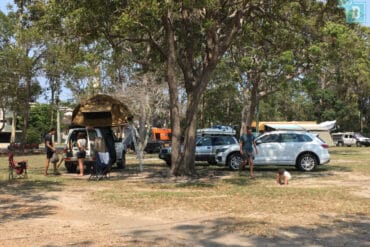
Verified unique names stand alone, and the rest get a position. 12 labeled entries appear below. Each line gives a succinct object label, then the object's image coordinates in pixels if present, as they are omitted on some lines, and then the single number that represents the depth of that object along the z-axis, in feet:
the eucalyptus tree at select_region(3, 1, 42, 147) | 117.29
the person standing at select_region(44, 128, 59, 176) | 60.44
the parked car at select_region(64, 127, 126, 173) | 63.82
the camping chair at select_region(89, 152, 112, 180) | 54.95
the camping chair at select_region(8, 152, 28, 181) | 54.65
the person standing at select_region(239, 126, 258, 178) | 57.57
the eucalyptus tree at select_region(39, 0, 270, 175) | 48.55
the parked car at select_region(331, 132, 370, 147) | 198.07
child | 49.75
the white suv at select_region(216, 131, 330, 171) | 65.67
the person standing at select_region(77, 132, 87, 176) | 59.93
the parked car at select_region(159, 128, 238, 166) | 75.25
